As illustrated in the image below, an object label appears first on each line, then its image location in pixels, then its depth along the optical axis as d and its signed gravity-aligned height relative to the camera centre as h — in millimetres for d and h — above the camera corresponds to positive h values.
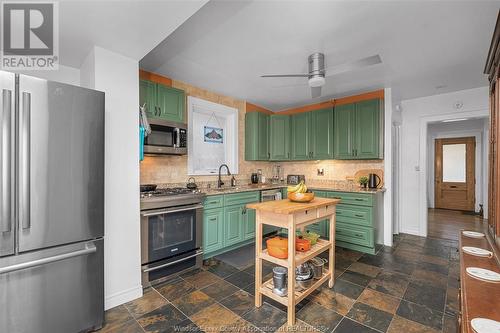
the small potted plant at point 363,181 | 3871 -257
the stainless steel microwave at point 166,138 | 2824 +361
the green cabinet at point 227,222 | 3146 -845
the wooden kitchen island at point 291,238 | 1862 -606
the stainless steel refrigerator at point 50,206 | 1454 -283
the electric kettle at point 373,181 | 3785 -250
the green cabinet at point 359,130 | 3688 +607
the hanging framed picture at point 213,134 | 4010 +578
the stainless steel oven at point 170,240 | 2430 -865
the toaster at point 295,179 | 4878 -279
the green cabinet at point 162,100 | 2818 +857
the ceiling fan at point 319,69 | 2277 +996
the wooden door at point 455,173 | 6266 -210
